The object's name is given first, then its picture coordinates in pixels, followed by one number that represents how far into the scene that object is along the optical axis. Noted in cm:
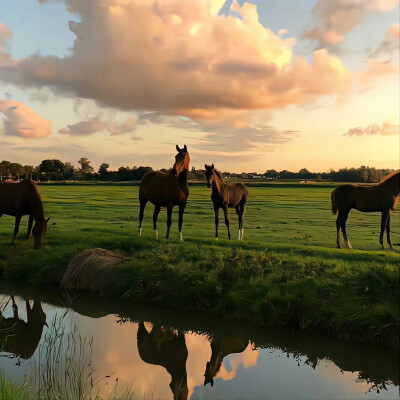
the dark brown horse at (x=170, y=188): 1333
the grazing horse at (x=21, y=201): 1424
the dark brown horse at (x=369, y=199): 1266
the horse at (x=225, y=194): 1379
